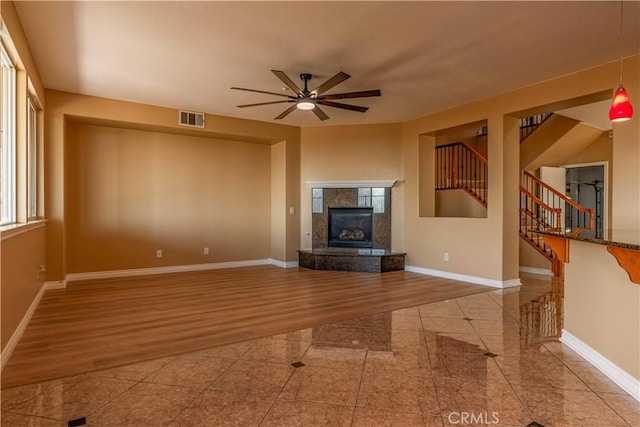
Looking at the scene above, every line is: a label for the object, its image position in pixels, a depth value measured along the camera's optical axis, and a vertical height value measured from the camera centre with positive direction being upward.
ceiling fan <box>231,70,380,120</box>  3.54 +1.27
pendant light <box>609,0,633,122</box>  2.76 +0.80
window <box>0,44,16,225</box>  3.28 +0.63
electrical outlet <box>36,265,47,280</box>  4.18 -0.78
